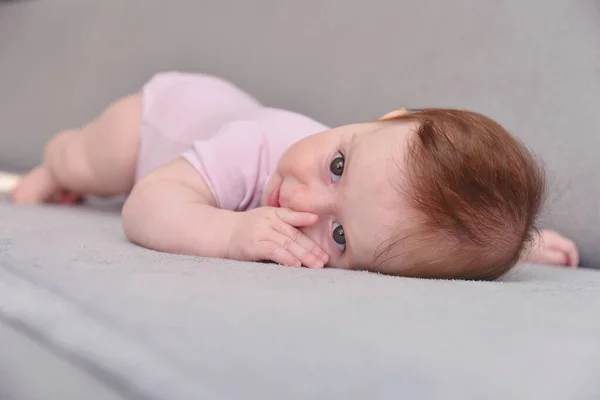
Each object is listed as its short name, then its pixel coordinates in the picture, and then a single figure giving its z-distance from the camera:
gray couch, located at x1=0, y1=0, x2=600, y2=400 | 0.37
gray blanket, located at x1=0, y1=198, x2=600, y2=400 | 0.36
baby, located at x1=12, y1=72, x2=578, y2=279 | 0.67
